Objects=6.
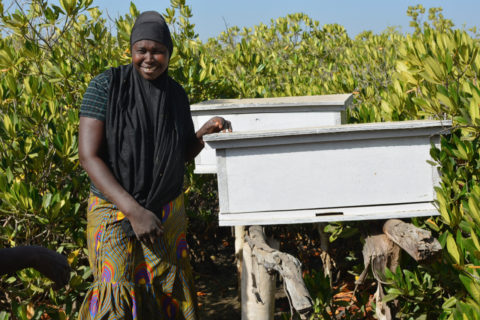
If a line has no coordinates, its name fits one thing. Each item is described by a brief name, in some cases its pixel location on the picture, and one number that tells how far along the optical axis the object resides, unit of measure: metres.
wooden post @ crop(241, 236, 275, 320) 3.03
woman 2.33
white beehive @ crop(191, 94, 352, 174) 3.40
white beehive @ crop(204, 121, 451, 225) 2.41
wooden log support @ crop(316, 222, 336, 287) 3.91
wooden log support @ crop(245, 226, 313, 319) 2.30
